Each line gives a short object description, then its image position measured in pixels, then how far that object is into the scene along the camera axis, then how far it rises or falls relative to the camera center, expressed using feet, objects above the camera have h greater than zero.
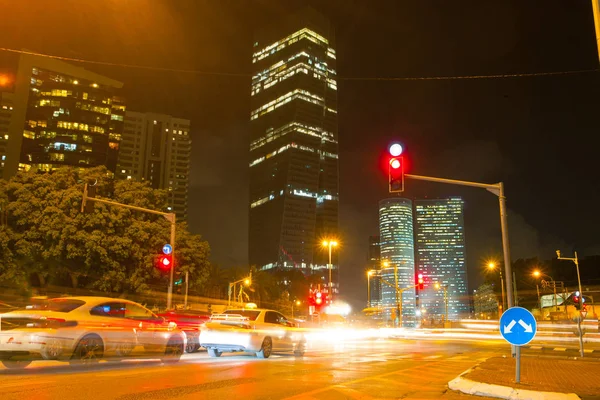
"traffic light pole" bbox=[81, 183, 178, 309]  67.26 +12.67
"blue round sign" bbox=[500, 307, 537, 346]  28.27 -1.27
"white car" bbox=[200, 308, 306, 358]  48.34 -2.97
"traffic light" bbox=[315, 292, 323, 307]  116.26 +0.81
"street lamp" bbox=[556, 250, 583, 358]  51.90 -2.97
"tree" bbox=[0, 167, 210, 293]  107.65 +14.55
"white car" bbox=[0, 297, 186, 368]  35.14 -2.12
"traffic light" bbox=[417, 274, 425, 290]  129.80 +5.33
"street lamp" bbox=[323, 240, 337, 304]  119.42 +15.47
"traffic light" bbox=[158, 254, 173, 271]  71.41 +5.64
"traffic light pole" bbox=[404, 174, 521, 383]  48.29 +10.42
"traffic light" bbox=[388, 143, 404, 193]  49.44 +12.96
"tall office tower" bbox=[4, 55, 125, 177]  351.87 +131.37
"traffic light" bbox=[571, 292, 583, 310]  125.39 +1.50
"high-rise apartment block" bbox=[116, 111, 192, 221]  539.29 +161.63
